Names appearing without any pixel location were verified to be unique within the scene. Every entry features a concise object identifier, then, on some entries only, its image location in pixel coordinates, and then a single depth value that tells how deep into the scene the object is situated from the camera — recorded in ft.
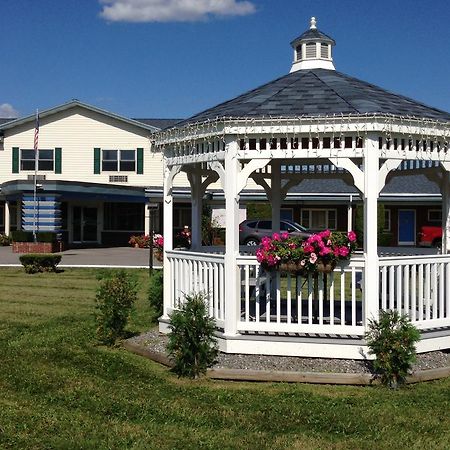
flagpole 99.40
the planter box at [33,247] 97.30
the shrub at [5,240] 118.52
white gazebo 28.09
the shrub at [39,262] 71.51
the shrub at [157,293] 38.58
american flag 104.41
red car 117.29
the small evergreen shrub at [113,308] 33.88
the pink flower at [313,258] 27.71
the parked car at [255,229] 102.46
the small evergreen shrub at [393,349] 24.91
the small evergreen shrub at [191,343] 26.86
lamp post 66.38
